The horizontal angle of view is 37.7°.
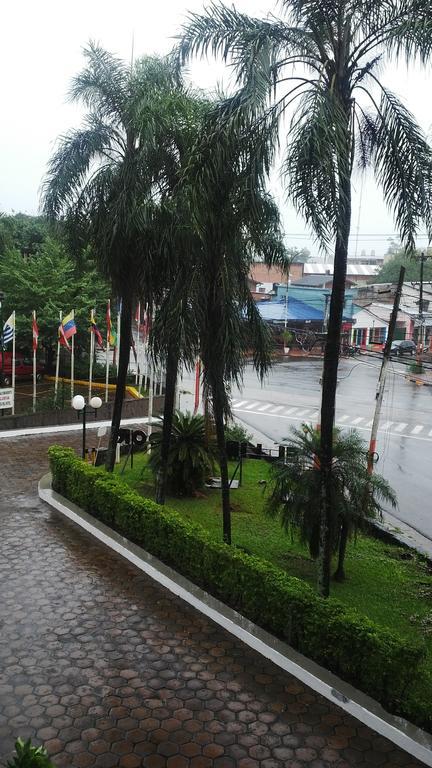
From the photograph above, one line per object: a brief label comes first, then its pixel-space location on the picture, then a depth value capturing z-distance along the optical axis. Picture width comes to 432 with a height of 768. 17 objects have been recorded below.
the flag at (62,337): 22.45
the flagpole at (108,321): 24.17
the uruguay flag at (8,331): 22.03
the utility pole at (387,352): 16.03
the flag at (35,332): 23.17
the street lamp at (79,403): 15.41
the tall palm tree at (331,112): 7.52
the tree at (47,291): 31.25
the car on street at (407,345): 46.41
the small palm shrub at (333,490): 10.75
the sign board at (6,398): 22.50
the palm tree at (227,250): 8.79
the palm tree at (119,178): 12.16
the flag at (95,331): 24.28
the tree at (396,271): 54.62
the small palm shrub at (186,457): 16.11
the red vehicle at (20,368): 34.51
